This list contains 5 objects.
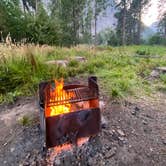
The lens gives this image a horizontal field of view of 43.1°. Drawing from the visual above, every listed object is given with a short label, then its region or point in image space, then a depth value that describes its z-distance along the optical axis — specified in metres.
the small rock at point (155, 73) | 4.78
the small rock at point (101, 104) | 2.86
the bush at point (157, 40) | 23.06
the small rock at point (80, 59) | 5.16
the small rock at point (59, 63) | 4.29
